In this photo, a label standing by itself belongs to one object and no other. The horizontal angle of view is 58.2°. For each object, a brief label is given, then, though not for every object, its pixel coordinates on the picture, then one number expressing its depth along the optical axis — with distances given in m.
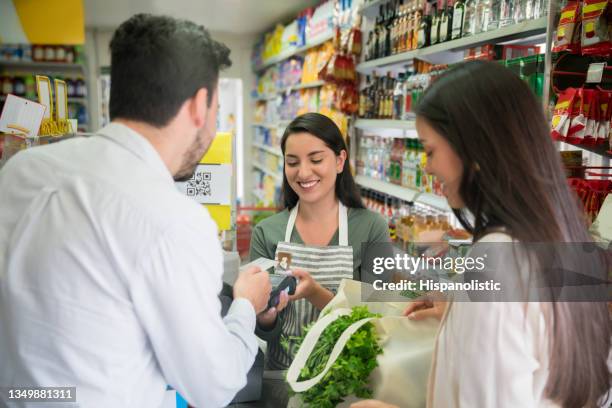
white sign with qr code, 2.51
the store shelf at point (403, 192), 3.14
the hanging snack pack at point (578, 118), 1.88
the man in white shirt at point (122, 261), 1.00
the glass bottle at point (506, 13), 2.55
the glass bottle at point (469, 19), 2.81
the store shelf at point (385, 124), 3.38
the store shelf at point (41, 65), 8.56
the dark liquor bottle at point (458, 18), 2.90
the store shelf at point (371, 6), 4.10
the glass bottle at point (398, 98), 3.72
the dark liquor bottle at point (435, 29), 3.15
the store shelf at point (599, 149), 2.01
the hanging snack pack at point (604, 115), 1.87
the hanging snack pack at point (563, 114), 1.91
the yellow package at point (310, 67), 6.10
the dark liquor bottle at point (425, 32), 3.27
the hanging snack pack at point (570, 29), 2.00
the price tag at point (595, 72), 1.87
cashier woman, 2.22
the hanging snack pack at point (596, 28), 1.82
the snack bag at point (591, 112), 1.87
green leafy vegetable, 1.27
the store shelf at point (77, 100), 8.83
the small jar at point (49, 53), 8.58
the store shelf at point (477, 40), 2.30
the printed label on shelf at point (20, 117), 2.01
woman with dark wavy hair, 1.00
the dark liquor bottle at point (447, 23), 3.03
